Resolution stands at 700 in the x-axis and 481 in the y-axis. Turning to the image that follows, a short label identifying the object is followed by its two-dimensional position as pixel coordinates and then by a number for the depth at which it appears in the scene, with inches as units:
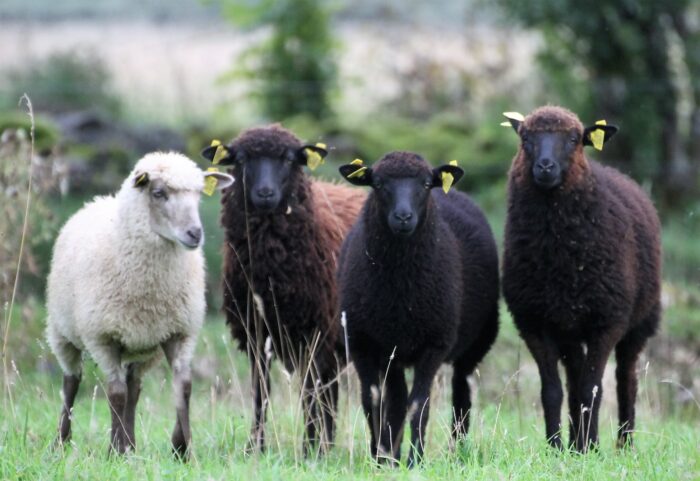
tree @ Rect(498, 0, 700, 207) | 1363.2
